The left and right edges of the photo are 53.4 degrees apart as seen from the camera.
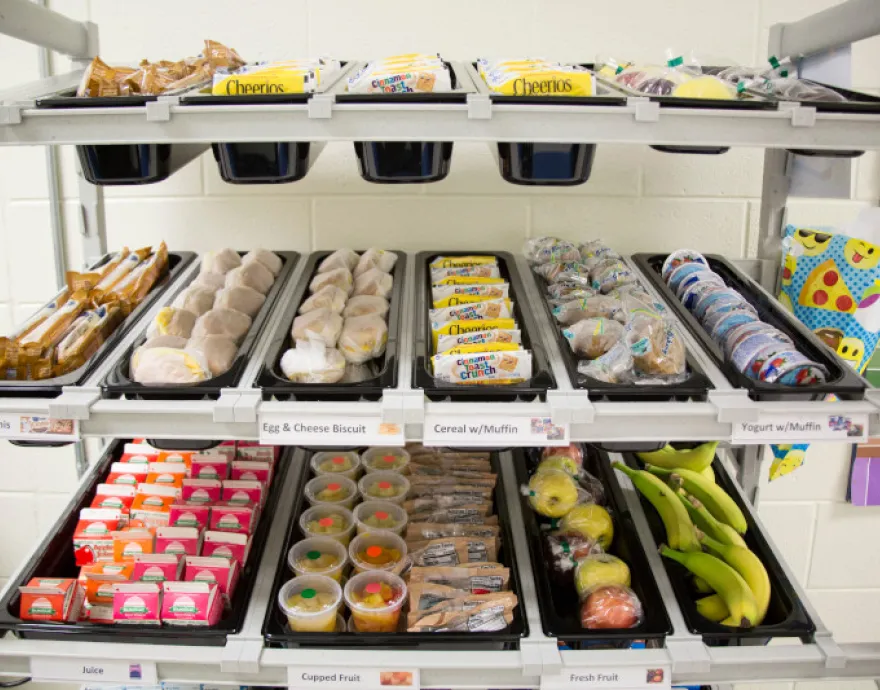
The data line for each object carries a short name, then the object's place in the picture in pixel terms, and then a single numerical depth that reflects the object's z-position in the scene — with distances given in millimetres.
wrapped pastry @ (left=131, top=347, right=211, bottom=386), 1523
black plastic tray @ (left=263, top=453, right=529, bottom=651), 1607
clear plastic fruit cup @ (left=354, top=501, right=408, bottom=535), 1856
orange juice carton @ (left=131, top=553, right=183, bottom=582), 1728
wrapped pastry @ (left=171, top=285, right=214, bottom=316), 1800
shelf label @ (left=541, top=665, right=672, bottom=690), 1591
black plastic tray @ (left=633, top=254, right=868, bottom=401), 1508
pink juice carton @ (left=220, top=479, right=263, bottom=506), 1921
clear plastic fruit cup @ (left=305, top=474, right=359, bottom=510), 1950
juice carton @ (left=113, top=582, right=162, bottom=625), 1650
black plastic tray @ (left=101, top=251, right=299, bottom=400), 1498
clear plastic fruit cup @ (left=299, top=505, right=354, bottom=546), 1855
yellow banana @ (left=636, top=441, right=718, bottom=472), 2131
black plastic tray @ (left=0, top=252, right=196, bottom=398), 1512
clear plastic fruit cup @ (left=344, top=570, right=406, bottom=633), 1649
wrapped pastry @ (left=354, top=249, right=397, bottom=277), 2049
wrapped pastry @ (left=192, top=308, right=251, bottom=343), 1681
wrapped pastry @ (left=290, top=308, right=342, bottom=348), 1672
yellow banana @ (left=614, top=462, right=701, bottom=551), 1864
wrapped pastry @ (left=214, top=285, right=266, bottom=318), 1816
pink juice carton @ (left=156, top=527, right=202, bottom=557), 1787
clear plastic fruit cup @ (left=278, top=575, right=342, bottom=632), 1638
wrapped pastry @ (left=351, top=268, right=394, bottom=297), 1927
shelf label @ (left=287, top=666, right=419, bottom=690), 1588
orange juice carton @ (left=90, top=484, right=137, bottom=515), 1909
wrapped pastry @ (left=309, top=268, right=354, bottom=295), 1932
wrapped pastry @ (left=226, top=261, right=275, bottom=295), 1906
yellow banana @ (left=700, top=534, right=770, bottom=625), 1741
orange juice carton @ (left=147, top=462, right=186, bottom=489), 1962
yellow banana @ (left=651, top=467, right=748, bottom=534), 1978
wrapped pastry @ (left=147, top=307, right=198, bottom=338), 1673
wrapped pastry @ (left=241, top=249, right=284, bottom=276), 2041
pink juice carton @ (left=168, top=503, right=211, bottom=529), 1846
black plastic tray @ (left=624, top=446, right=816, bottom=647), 1638
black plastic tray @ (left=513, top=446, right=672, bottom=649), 1621
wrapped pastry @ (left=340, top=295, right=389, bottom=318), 1811
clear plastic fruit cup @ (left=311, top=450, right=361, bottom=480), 2049
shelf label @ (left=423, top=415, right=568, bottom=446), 1452
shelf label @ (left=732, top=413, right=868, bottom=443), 1474
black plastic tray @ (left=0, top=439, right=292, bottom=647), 1627
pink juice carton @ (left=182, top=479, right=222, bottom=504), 1918
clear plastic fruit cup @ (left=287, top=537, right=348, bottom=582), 1757
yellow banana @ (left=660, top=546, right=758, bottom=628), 1670
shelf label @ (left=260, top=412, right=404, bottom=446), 1458
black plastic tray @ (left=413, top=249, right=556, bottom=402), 1498
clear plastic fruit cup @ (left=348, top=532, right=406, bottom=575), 1755
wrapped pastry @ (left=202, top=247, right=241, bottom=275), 1995
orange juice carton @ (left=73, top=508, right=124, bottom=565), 1812
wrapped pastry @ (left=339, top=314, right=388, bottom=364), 1662
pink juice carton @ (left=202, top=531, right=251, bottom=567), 1788
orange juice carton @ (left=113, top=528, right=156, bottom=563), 1787
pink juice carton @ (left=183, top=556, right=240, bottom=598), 1707
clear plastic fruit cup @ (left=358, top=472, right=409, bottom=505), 1951
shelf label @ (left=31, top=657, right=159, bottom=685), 1615
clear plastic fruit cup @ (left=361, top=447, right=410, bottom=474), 2064
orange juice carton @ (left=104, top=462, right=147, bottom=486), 1983
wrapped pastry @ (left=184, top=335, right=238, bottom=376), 1576
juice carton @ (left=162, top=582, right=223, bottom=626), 1632
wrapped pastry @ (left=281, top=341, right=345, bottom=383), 1562
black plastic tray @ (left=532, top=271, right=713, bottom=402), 1491
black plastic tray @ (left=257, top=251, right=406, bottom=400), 1502
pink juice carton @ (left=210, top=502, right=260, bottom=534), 1839
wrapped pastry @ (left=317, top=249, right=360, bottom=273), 2043
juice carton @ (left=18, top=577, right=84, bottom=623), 1653
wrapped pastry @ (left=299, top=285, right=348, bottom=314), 1815
